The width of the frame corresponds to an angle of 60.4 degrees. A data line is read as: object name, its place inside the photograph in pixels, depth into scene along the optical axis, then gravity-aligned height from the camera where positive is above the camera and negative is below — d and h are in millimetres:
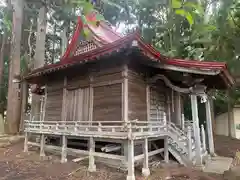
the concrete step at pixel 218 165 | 7398 -1968
